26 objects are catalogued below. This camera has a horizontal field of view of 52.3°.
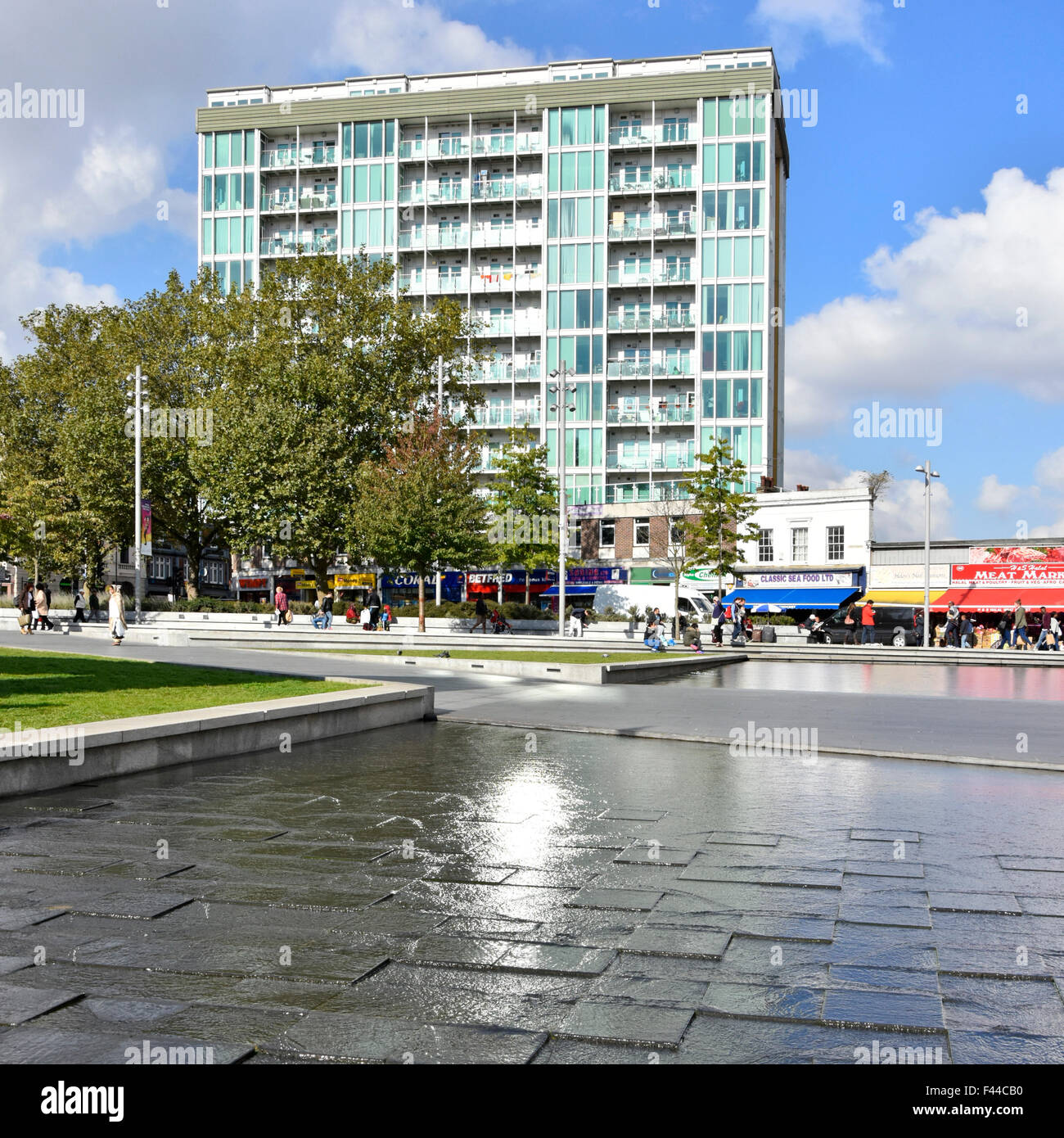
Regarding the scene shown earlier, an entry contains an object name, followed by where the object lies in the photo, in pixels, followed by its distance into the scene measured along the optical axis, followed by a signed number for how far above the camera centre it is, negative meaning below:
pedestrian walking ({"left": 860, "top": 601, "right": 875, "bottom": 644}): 44.28 -2.22
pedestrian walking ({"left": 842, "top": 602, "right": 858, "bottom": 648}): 45.47 -2.40
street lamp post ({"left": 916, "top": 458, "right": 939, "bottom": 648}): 46.81 +1.49
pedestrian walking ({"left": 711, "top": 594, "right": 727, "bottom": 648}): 39.59 -1.99
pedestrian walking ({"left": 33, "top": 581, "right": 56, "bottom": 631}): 35.47 -1.40
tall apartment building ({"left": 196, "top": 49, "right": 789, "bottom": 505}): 64.81 +21.87
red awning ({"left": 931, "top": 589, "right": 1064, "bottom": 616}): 53.19 -1.45
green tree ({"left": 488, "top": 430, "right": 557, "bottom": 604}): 54.91 +2.89
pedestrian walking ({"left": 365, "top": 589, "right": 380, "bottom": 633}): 40.11 -1.50
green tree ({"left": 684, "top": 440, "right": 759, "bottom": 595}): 52.16 +2.82
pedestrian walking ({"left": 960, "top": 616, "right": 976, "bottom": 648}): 47.88 -2.71
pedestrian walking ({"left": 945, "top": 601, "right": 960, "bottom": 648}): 47.28 -2.37
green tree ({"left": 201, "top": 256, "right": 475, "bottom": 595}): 44.38 +7.63
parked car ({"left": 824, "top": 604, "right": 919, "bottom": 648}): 48.06 -2.42
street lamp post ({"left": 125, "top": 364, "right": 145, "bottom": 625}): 41.03 +3.18
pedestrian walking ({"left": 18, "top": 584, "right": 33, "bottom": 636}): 34.88 -1.65
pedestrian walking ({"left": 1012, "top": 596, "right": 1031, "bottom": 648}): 41.84 -2.01
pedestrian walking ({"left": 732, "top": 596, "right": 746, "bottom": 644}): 42.75 -2.21
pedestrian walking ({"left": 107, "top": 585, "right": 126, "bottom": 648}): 29.58 -1.44
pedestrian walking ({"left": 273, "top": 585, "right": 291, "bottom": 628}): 40.50 -1.60
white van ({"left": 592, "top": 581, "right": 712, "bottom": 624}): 47.44 -1.40
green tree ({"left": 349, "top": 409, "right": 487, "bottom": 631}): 39.59 +2.00
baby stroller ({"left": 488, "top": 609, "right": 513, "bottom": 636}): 41.34 -2.16
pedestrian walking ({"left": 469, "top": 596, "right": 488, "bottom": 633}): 41.22 -1.87
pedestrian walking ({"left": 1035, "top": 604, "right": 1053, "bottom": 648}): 41.28 -2.36
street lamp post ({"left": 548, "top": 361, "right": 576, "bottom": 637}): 37.91 +2.67
